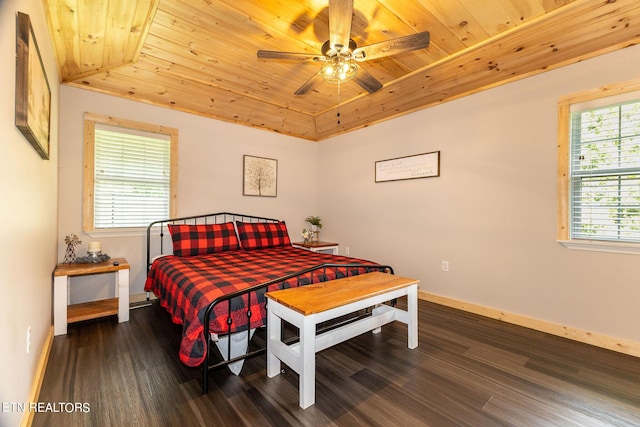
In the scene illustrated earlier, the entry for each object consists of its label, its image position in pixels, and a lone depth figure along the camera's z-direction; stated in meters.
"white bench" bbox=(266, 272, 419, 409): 1.71
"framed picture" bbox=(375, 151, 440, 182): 3.66
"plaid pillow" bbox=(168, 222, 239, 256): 3.32
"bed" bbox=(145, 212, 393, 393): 1.86
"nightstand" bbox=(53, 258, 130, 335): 2.59
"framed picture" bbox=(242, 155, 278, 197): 4.50
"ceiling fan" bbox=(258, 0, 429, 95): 1.87
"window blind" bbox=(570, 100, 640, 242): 2.38
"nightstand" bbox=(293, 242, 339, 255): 4.59
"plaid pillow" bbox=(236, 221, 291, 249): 3.81
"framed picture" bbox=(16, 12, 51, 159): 1.33
